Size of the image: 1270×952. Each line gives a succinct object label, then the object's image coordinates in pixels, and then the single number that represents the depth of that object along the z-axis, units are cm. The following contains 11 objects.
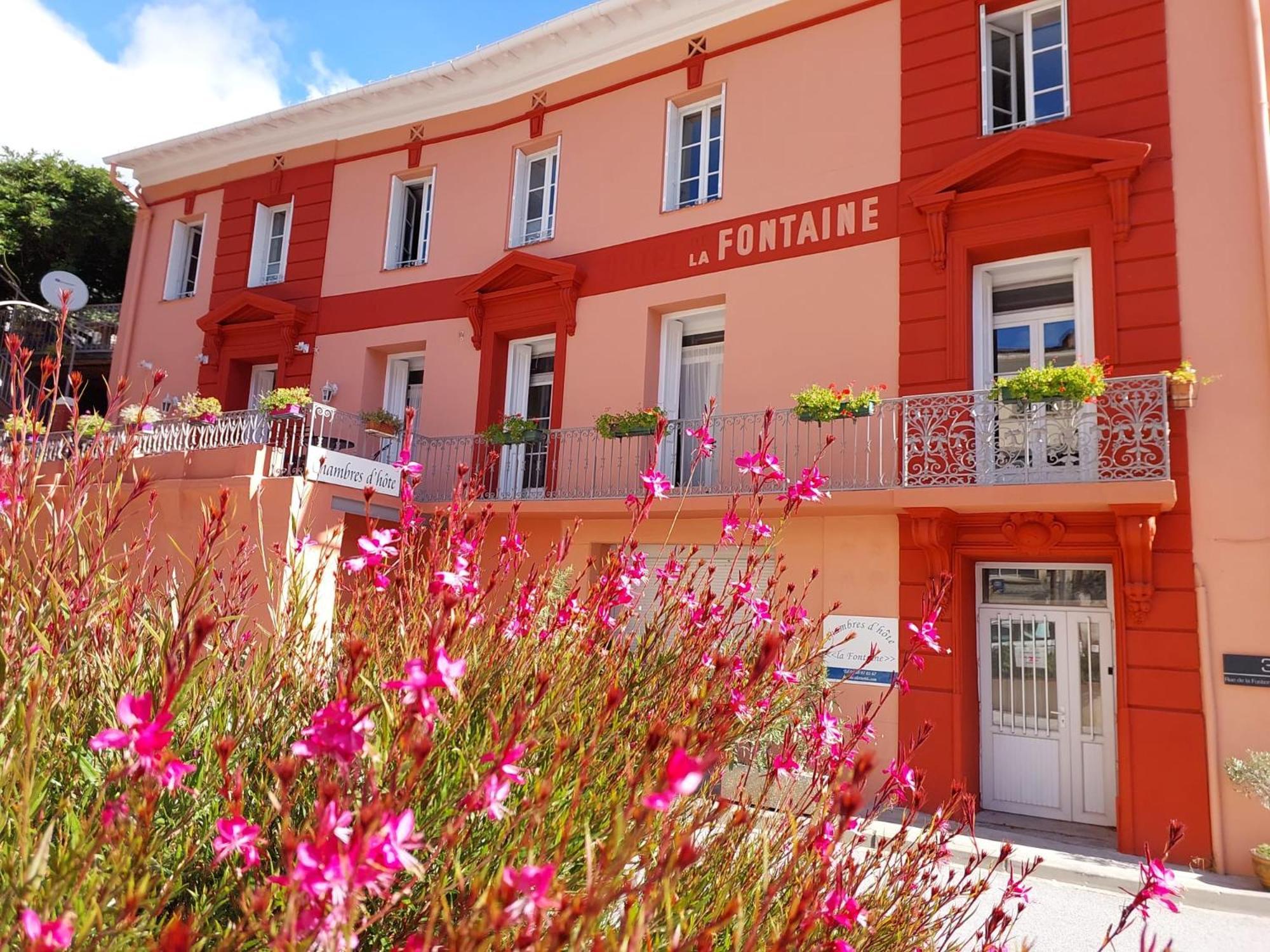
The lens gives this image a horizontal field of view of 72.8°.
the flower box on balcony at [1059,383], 777
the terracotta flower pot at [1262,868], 681
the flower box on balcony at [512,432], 1132
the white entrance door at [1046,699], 846
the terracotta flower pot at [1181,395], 771
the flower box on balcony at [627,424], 1048
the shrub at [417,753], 104
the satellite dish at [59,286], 1445
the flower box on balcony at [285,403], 1114
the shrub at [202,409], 1191
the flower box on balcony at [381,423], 1243
